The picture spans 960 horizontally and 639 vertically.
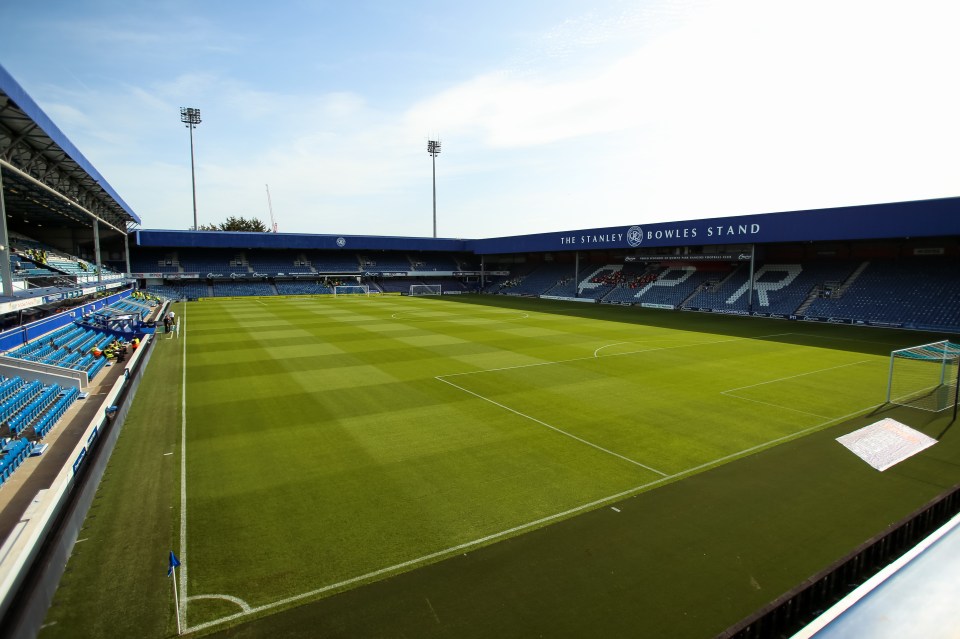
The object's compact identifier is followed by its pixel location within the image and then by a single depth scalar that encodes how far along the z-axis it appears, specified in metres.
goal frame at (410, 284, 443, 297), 65.57
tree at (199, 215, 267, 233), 95.56
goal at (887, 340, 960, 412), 14.02
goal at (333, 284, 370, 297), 62.09
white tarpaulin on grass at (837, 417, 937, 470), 10.26
